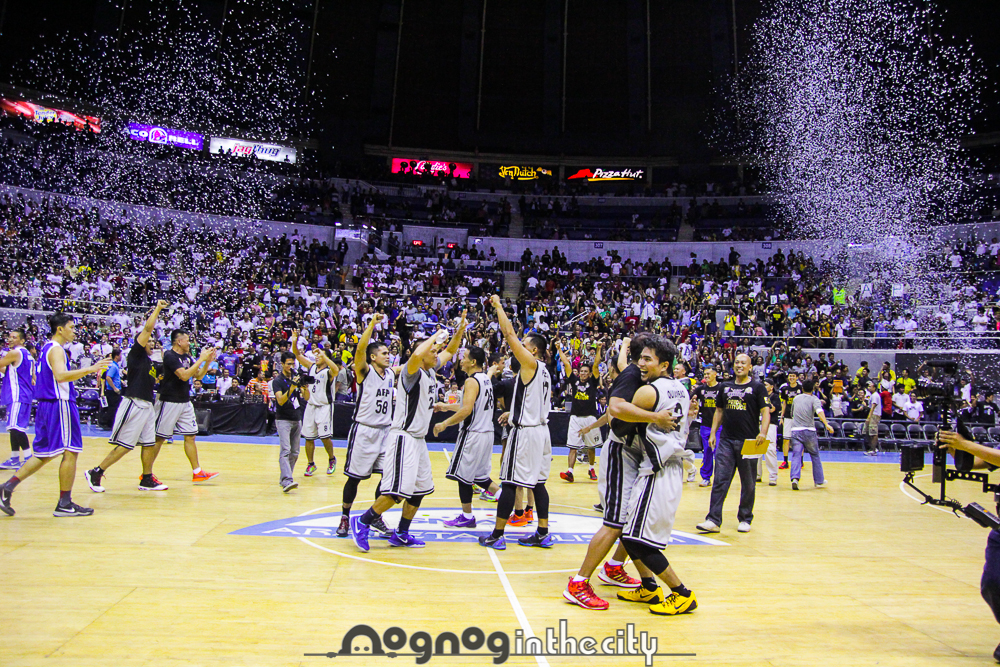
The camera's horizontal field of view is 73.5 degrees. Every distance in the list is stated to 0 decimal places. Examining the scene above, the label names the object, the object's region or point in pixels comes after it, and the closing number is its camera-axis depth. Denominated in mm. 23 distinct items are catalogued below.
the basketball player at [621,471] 4734
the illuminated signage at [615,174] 36656
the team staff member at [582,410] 11055
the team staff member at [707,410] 10122
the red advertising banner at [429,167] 36562
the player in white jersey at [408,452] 6176
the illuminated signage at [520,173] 37250
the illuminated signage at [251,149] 33562
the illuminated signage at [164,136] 31469
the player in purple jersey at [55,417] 6820
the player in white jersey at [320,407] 9773
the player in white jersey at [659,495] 4723
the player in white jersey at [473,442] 7258
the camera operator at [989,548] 3922
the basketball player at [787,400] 13433
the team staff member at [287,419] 8959
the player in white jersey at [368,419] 6707
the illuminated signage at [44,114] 28438
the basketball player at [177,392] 8719
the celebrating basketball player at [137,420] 8266
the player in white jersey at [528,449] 6395
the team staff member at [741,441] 7594
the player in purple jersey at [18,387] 7391
